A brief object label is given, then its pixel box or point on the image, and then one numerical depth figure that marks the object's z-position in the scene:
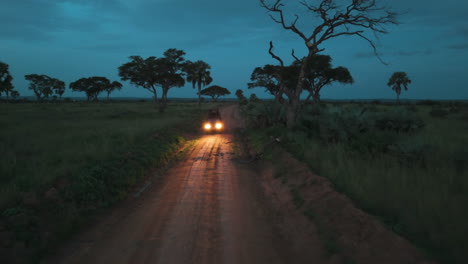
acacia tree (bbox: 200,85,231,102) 126.47
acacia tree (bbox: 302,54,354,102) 36.03
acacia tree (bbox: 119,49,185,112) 41.19
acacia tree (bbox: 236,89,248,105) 119.74
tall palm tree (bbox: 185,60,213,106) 69.56
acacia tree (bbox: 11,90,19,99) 92.93
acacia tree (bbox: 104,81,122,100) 88.86
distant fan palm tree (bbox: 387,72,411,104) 71.44
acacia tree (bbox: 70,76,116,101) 84.12
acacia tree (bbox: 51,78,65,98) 88.00
